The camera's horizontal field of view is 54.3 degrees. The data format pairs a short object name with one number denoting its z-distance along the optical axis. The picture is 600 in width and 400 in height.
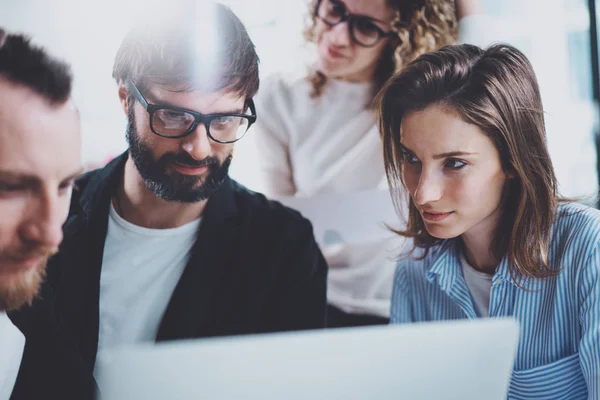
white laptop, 0.72
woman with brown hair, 1.14
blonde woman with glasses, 1.30
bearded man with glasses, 1.08
